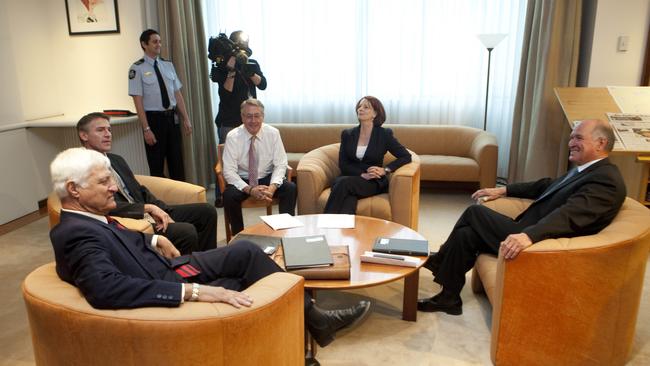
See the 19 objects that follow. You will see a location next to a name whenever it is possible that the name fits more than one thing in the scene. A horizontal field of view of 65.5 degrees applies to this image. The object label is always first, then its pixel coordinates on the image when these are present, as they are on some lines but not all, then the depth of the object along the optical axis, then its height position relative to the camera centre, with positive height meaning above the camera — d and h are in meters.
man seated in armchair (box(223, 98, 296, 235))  3.51 -0.75
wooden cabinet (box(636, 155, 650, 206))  3.56 -0.89
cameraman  4.44 -0.22
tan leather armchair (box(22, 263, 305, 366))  1.45 -0.78
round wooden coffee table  2.25 -0.96
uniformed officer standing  4.26 -0.39
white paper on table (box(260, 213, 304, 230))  2.91 -0.94
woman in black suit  3.51 -0.71
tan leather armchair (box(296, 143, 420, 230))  3.40 -0.93
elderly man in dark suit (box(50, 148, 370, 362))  1.54 -0.67
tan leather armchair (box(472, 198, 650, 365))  2.01 -0.97
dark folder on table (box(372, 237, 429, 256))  2.51 -0.93
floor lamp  4.55 +0.15
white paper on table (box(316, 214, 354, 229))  2.94 -0.95
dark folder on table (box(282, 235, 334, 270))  2.30 -0.90
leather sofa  4.60 -0.85
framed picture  4.91 +0.41
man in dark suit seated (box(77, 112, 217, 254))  2.80 -0.85
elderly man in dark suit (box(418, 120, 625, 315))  2.21 -0.73
